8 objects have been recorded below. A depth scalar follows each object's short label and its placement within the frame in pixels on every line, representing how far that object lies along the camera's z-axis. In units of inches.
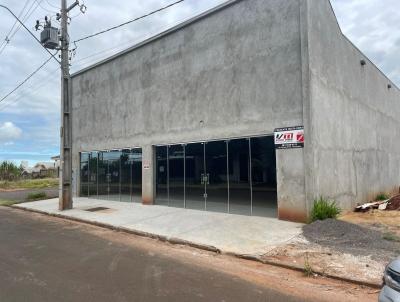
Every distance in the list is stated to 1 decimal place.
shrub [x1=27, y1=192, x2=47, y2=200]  1007.2
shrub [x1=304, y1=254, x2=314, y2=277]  294.4
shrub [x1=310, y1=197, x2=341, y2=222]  489.7
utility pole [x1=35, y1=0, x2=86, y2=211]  725.9
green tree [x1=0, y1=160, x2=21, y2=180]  2329.0
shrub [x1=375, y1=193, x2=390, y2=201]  799.1
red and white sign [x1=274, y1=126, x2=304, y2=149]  499.1
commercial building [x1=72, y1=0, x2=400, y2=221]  511.8
